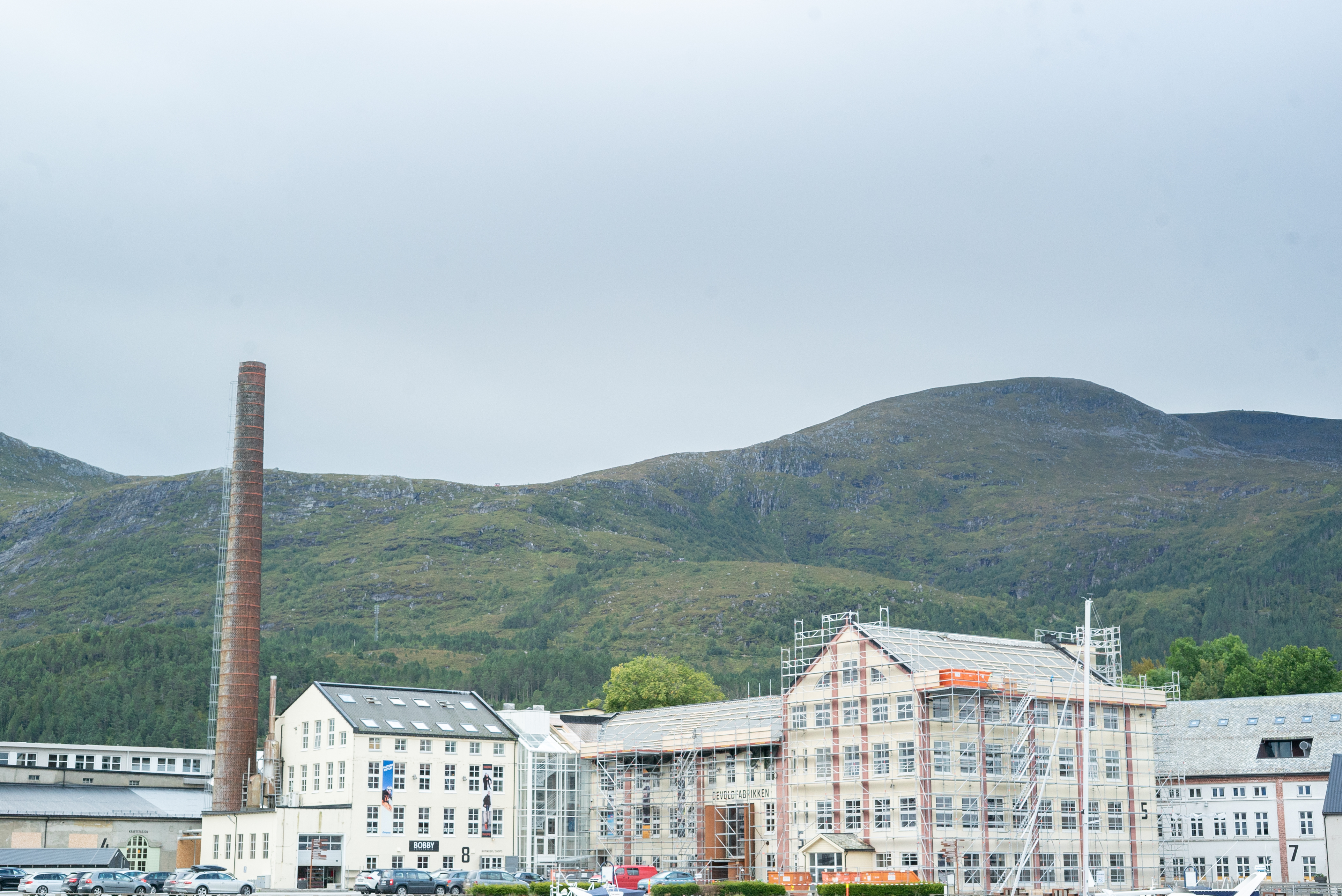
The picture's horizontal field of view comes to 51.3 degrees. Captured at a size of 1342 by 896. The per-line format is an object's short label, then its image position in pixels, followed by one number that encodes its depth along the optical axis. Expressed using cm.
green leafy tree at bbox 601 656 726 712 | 13425
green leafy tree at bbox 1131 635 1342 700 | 11956
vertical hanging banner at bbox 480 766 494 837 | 9481
